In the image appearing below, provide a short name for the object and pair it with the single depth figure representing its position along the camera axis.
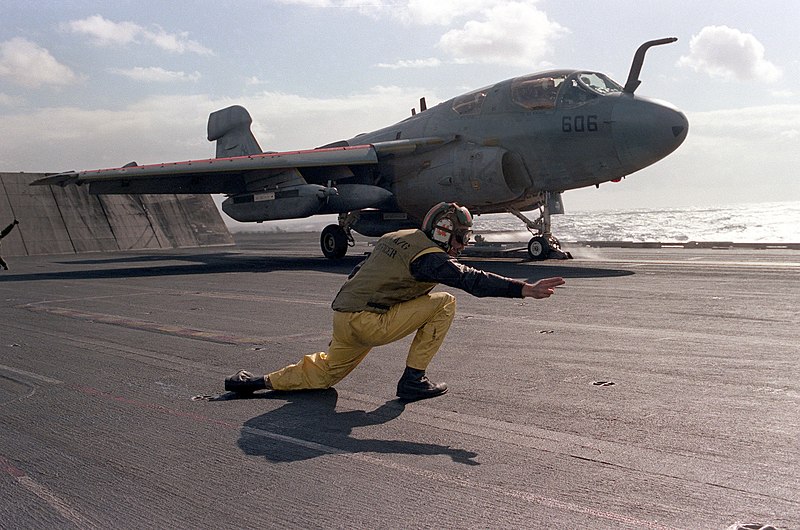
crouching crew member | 6.07
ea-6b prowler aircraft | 17.91
